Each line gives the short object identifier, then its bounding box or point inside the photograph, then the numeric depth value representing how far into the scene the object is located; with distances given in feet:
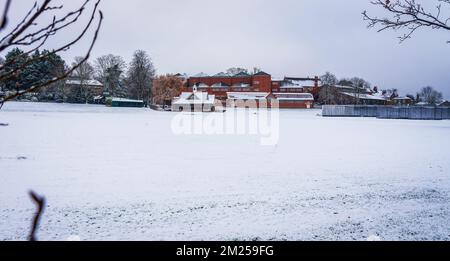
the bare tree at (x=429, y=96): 436.76
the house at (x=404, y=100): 459.73
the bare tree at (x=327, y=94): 334.11
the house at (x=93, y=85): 265.40
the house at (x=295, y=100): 330.95
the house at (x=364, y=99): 344.28
